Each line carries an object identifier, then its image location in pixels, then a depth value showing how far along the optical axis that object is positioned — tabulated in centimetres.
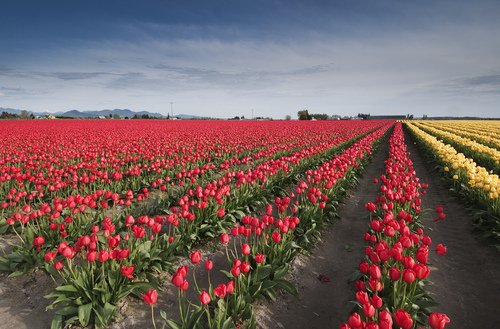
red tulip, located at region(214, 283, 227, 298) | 301
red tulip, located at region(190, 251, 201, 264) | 346
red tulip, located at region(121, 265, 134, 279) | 340
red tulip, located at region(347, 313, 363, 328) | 239
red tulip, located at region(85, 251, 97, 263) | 360
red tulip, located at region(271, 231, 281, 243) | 424
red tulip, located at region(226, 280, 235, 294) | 303
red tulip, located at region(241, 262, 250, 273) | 349
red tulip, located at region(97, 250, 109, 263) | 360
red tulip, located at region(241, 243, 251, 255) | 386
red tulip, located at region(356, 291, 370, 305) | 275
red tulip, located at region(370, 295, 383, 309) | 270
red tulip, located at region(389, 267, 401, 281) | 320
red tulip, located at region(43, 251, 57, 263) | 372
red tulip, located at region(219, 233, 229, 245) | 415
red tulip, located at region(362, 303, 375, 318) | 268
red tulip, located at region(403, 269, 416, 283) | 313
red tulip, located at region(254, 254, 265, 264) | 388
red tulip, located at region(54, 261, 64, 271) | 379
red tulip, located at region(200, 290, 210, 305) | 291
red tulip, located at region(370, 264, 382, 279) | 321
